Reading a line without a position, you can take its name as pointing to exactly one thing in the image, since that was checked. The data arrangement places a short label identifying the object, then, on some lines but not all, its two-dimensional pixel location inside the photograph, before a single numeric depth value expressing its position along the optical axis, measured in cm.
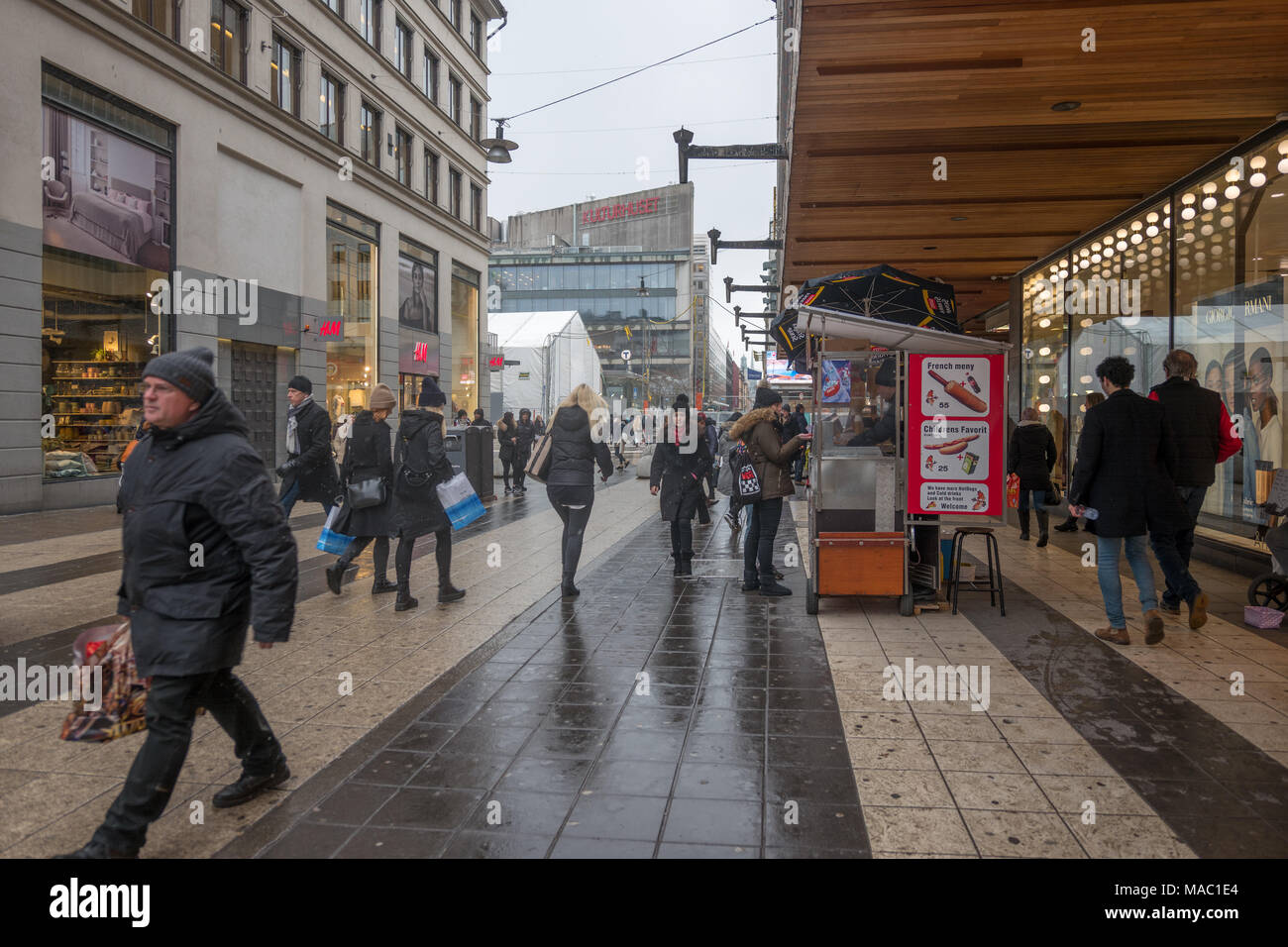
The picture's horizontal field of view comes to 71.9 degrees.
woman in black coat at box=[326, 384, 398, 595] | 766
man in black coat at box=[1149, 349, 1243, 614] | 739
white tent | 3584
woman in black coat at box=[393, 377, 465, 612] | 757
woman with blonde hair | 802
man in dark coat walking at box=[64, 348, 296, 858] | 314
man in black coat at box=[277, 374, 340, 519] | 830
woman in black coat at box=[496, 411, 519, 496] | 2111
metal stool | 725
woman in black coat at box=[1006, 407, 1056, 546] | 1116
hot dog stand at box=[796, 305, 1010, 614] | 712
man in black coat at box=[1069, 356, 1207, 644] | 623
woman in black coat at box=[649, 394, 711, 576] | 934
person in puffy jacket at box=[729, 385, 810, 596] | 794
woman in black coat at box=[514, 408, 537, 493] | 2091
